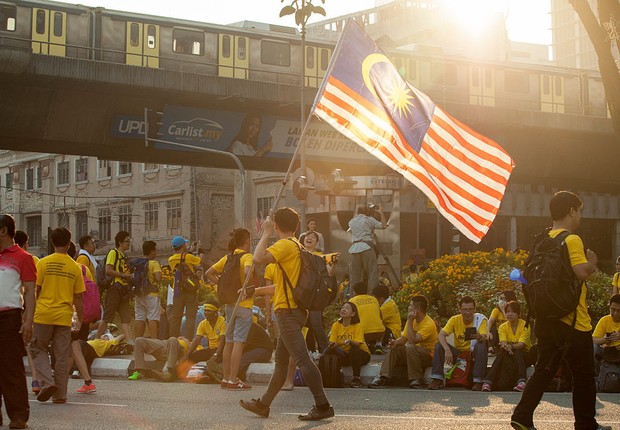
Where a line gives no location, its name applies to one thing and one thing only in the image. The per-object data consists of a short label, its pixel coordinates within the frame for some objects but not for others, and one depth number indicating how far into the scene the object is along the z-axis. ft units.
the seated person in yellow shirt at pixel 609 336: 41.24
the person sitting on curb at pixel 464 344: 42.32
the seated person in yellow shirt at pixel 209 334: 46.91
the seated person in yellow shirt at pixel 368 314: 50.29
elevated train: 125.39
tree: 53.62
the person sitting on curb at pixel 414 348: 43.75
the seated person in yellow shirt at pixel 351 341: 44.70
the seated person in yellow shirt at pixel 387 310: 53.06
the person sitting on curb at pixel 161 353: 46.75
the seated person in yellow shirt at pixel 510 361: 41.96
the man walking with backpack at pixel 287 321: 29.22
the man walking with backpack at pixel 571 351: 24.43
